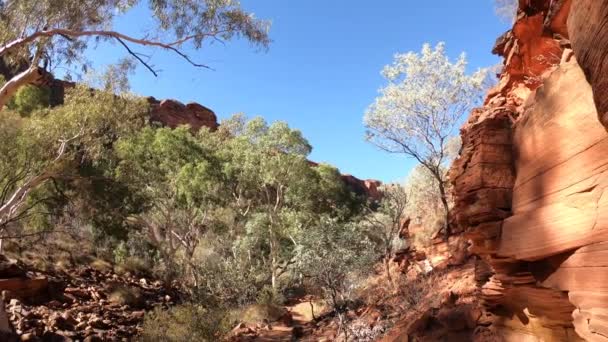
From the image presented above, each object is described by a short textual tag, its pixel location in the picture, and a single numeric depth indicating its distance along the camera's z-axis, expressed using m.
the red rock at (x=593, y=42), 2.22
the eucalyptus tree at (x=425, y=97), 13.72
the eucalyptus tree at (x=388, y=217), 17.62
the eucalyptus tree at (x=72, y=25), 8.03
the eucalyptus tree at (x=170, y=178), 16.36
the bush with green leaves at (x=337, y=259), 12.65
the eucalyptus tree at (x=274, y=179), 19.31
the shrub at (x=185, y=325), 8.91
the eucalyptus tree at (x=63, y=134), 11.49
